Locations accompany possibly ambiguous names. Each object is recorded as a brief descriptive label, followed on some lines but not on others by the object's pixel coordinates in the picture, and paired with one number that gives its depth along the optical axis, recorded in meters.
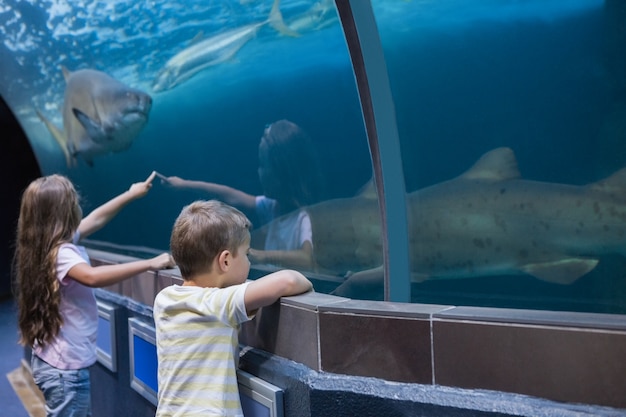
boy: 1.71
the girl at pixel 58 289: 2.56
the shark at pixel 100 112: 6.43
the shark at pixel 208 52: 4.80
